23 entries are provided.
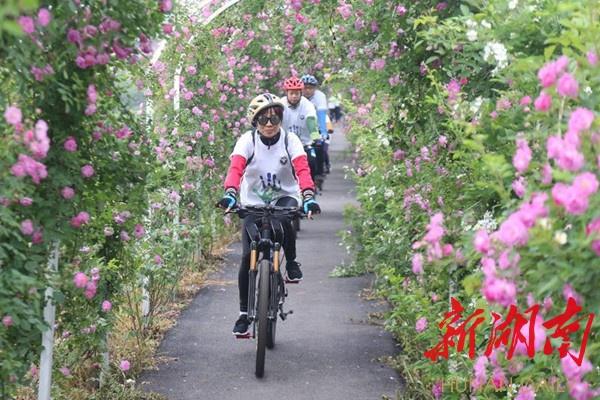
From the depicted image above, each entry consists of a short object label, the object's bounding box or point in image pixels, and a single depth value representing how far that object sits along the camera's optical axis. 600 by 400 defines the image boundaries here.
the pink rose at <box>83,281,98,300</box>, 10.03
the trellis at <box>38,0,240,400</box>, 9.97
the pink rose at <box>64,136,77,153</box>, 9.55
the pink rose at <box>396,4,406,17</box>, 13.64
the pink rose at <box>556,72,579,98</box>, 6.17
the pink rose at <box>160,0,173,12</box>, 9.49
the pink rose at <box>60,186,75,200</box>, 9.56
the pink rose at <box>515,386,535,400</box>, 7.47
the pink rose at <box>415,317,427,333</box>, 11.43
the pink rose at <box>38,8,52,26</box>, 7.54
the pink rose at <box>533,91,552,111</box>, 6.38
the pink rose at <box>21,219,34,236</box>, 8.98
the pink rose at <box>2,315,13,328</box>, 8.72
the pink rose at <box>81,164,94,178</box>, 9.82
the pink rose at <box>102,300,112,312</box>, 11.79
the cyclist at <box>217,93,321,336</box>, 15.34
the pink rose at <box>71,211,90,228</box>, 9.81
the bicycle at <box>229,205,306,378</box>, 14.39
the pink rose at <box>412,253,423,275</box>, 7.86
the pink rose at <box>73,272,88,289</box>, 9.70
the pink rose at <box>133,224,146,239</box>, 12.34
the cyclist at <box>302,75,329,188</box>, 30.63
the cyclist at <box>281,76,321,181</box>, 26.13
